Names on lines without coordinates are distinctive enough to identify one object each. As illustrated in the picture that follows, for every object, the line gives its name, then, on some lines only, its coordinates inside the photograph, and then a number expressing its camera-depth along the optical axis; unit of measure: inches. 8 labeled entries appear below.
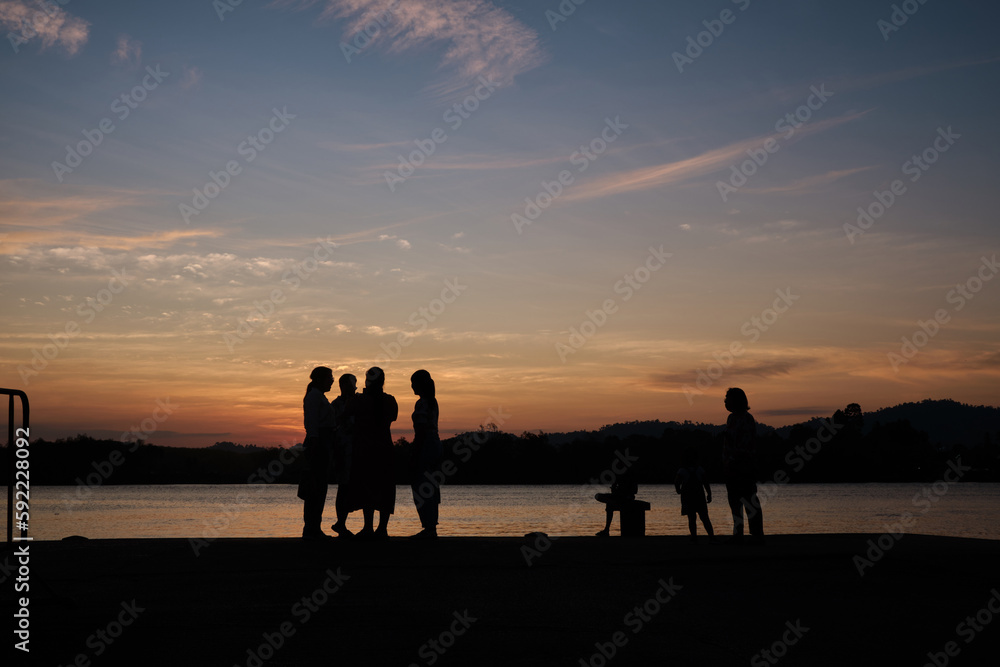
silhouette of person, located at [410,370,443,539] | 443.8
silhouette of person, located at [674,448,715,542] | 503.5
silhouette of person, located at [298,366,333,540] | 446.6
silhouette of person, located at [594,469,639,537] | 588.4
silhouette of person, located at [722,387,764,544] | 450.9
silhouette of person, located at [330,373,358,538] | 445.7
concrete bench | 573.6
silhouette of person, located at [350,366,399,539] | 442.6
